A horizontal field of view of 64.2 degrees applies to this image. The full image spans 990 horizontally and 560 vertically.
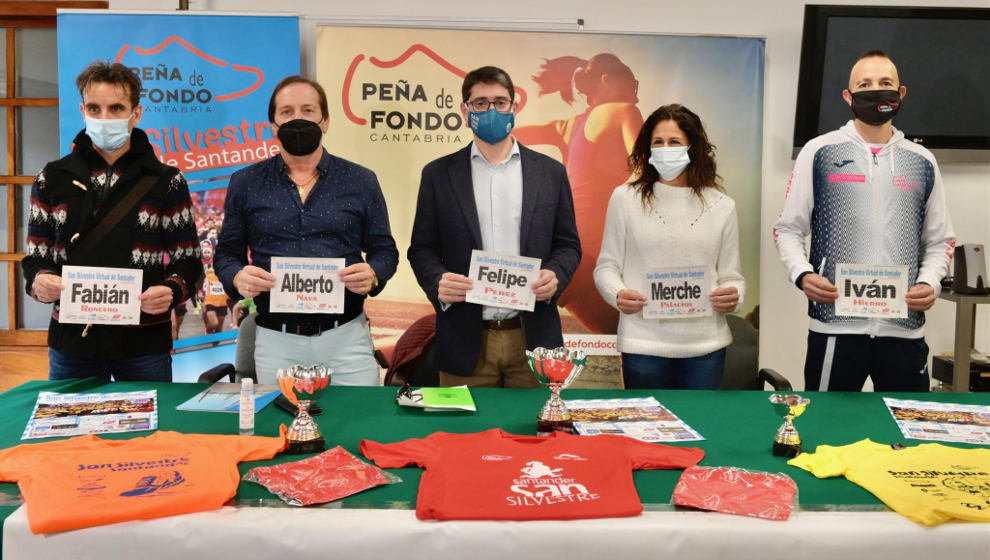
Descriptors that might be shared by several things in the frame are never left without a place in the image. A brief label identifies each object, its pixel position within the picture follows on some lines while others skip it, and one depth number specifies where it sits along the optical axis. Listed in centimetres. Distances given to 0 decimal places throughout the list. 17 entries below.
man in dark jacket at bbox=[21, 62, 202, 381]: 268
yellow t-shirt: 157
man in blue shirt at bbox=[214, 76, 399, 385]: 272
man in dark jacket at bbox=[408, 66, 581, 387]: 288
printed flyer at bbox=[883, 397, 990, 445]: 206
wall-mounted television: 427
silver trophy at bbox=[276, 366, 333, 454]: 188
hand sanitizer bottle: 199
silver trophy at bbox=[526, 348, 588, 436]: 200
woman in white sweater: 285
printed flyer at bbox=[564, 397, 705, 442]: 203
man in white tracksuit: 288
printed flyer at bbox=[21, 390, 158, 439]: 203
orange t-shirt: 150
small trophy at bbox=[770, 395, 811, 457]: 188
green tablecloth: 168
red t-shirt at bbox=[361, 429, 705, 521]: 153
